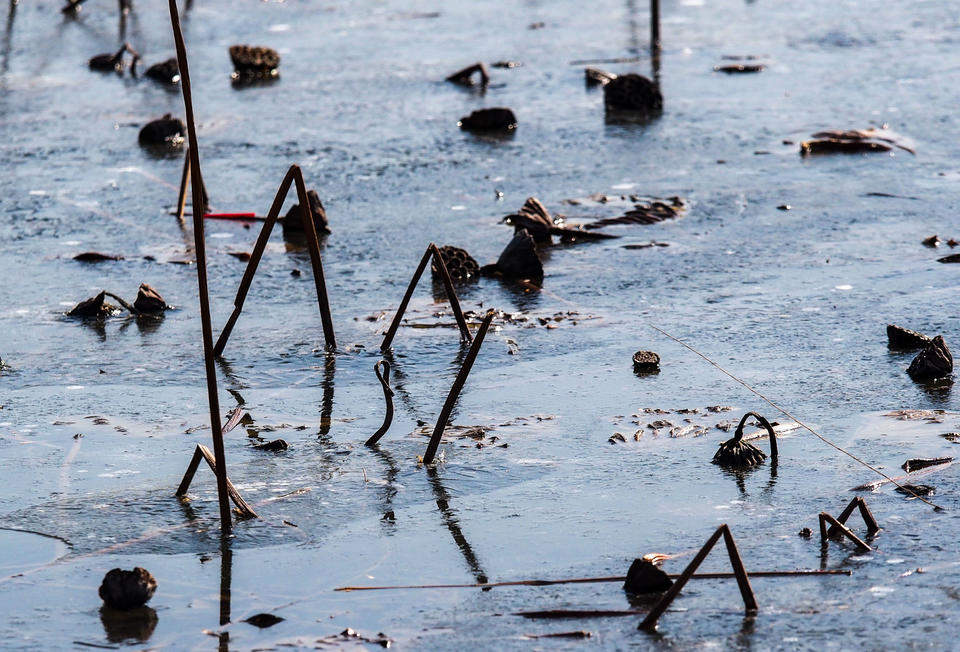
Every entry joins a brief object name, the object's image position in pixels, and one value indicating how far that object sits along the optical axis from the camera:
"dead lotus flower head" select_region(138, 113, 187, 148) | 18.67
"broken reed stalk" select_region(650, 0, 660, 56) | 24.36
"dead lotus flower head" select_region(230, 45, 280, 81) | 23.12
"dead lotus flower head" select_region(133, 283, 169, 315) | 11.99
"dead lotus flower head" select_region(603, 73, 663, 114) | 19.70
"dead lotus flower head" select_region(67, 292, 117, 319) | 11.87
